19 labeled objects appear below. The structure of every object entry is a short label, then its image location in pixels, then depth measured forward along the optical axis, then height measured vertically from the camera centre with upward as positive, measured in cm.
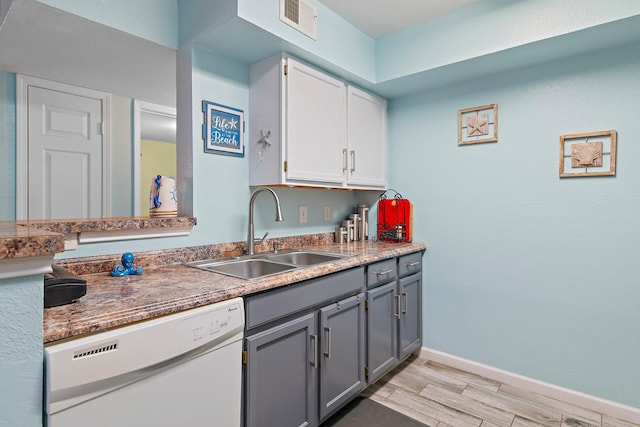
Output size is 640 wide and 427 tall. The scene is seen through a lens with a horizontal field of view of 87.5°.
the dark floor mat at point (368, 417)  180 -115
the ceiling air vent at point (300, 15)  176 +107
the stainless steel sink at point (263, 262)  175 -30
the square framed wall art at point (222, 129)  184 +46
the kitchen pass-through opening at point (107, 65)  161 +96
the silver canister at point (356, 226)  278 -13
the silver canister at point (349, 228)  270 -14
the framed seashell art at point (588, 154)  190 +33
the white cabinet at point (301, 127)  191 +52
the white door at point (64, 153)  248 +45
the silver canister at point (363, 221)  283 -9
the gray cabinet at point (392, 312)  201 -68
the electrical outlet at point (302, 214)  244 -3
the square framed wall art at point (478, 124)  229 +61
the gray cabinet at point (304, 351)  135 -65
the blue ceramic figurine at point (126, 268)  145 -26
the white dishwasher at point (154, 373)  84 -48
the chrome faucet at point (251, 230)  198 -12
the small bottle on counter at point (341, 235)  265 -20
